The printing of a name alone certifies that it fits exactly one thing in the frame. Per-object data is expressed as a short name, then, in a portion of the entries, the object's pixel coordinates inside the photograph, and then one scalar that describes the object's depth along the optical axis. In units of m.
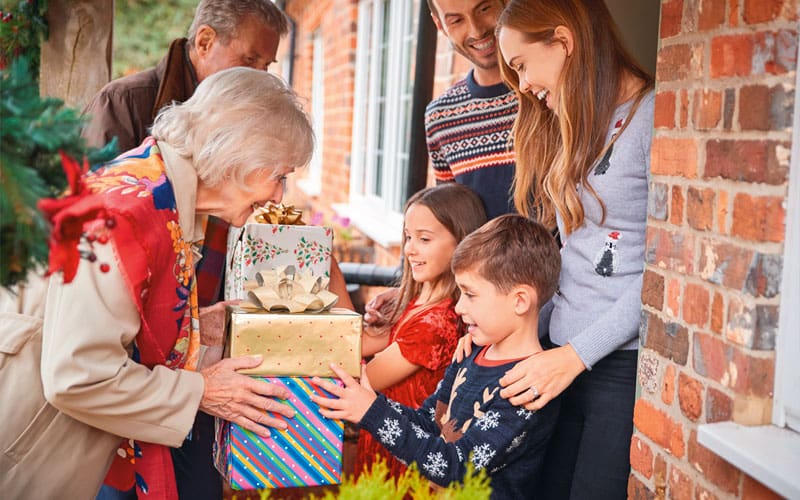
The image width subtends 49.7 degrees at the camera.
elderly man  2.80
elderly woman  1.73
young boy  2.04
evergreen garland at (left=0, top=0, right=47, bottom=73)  3.07
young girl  2.62
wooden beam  3.24
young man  2.87
